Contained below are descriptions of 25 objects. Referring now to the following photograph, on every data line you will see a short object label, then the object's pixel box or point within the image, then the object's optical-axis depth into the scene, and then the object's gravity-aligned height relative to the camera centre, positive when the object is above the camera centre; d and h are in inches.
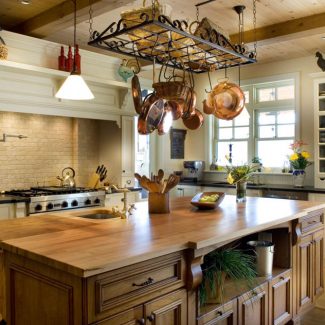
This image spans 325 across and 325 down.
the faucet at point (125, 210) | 104.5 -15.5
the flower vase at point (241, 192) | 138.7 -13.8
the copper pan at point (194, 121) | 130.6 +11.6
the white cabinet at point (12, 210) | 147.0 -21.1
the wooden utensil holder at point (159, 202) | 111.5 -13.7
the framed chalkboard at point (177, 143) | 265.6 +8.3
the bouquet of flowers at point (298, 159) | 213.7 -3.0
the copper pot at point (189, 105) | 114.3 +14.9
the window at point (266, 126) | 237.9 +18.2
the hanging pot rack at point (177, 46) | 87.8 +29.4
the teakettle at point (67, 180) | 193.5 -12.4
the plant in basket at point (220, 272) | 89.2 -29.0
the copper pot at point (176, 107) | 114.7 +14.3
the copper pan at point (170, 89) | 105.7 +18.2
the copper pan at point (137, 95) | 105.6 +16.6
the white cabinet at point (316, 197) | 194.5 -22.2
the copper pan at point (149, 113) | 106.4 +11.7
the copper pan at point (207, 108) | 130.8 +15.9
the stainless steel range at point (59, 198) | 156.3 -18.4
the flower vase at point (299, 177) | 215.6 -13.2
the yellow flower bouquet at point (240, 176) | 135.0 -7.7
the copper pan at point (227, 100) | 126.6 +18.1
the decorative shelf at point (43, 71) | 152.4 +36.1
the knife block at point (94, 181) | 200.2 -13.4
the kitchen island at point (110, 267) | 59.5 -19.3
